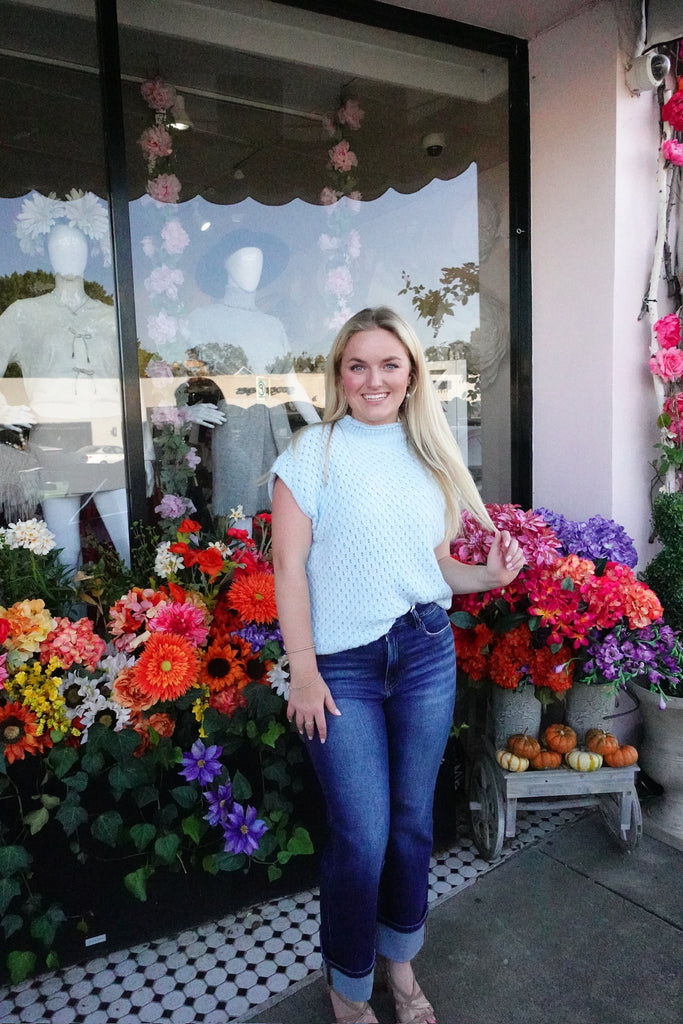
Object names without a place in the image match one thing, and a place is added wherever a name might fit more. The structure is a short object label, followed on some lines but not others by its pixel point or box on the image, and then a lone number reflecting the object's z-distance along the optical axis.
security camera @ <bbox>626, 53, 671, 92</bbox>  2.46
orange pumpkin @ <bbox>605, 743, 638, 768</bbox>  2.23
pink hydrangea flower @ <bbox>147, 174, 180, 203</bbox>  3.37
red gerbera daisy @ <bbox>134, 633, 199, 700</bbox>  1.77
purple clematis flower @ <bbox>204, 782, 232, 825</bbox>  1.86
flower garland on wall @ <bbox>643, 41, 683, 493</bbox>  2.63
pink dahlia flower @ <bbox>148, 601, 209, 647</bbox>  1.88
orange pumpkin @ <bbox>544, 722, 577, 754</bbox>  2.26
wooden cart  2.20
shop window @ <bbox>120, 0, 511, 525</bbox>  3.11
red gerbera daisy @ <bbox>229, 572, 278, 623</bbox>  2.00
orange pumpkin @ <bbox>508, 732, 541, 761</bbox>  2.21
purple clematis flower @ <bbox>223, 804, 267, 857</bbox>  1.85
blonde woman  1.42
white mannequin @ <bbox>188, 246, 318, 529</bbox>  3.31
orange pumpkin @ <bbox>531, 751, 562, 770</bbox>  2.21
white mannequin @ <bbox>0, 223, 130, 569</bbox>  3.12
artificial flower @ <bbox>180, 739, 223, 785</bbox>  1.84
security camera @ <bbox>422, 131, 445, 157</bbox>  3.42
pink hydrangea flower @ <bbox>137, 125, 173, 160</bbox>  3.29
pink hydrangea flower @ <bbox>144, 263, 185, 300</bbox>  3.48
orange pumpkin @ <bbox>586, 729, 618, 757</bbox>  2.25
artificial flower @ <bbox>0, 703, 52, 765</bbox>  1.73
